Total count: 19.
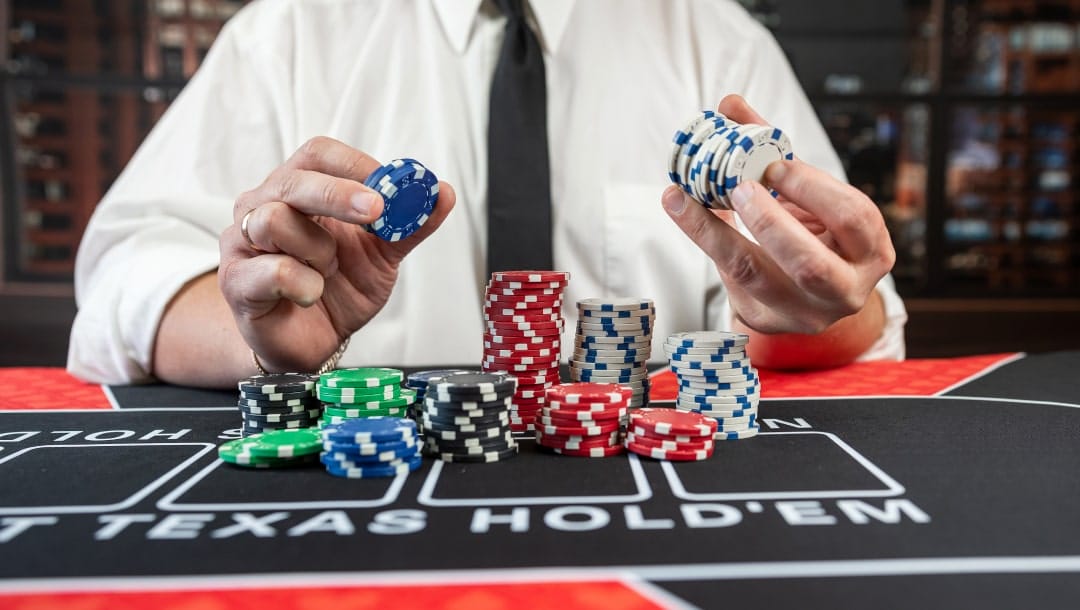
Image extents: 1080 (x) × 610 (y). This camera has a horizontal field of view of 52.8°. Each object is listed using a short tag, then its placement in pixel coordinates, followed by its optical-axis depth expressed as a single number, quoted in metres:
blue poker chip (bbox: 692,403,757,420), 0.47
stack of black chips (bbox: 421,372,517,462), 0.43
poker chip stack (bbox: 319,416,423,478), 0.41
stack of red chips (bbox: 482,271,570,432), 0.51
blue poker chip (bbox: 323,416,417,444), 0.41
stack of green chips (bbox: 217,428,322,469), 0.42
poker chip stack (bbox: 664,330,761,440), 0.47
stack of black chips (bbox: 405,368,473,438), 0.47
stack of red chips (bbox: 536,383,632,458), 0.44
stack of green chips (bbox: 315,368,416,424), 0.47
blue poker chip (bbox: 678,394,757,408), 0.47
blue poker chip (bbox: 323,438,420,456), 0.40
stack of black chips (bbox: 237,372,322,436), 0.48
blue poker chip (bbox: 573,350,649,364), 0.53
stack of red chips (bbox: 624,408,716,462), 0.43
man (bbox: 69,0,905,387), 0.68
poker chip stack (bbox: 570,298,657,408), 0.53
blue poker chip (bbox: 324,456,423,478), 0.41
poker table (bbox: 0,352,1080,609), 0.30
